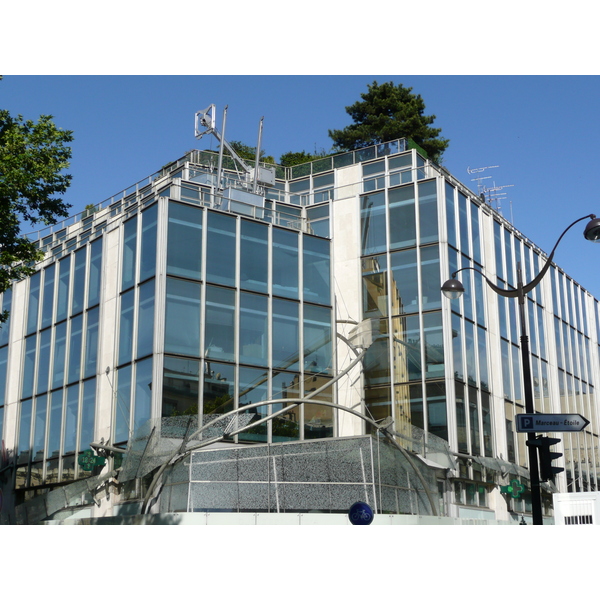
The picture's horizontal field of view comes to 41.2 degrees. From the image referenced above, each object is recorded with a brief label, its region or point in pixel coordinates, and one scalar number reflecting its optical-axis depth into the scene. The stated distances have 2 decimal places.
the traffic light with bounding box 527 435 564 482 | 14.30
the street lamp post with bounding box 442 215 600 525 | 14.48
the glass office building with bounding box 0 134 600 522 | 26.12
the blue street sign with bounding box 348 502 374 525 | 18.69
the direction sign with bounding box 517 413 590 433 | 13.45
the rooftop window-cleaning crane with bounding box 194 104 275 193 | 36.62
